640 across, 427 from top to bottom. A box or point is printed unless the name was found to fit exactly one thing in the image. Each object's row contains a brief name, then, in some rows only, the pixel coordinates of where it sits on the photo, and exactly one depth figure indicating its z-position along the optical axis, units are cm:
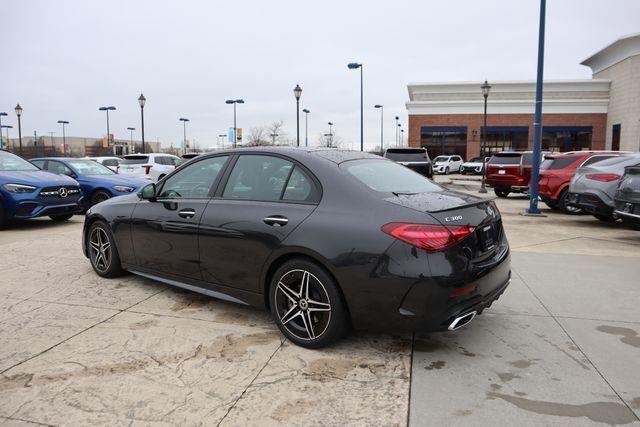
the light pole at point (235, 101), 4274
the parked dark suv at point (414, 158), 1608
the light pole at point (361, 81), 3127
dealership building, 4403
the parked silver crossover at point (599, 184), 943
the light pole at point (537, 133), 1183
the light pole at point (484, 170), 2086
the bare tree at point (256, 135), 6928
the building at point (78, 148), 6425
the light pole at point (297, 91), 2872
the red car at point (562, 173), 1231
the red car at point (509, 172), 1664
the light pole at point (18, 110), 4041
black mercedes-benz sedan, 322
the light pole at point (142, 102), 3062
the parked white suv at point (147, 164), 1697
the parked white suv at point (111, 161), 2057
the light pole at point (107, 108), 4929
